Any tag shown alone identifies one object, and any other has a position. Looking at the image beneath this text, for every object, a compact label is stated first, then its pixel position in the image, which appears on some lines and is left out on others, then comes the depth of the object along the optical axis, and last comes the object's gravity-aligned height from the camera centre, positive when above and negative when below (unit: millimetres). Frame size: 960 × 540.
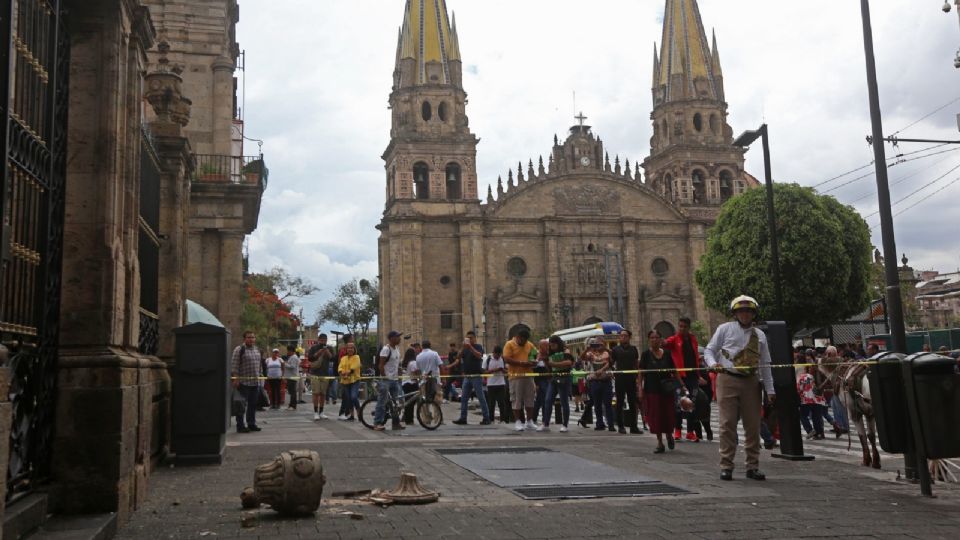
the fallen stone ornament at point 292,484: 5980 -620
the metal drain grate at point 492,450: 10484 -783
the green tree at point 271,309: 42406 +4900
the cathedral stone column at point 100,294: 5477 +701
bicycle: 14477 -355
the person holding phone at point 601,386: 14797 -83
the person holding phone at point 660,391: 11000 -150
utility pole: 8828 +1475
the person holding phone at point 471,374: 16109 +221
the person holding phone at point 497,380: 16297 +89
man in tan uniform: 8484 +77
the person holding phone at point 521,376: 14797 +136
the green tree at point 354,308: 93250 +8688
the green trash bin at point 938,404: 7020 -278
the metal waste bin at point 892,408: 7430 -314
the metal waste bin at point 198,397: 9078 -10
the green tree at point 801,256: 39062 +5339
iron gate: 4719 +997
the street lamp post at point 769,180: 11664 +2777
